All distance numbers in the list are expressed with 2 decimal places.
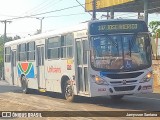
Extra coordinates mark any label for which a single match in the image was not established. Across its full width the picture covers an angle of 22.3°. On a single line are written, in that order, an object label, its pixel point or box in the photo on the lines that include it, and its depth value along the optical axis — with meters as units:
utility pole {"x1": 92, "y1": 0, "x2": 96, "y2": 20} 34.84
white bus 14.73
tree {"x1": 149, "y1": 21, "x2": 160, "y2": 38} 36.56
